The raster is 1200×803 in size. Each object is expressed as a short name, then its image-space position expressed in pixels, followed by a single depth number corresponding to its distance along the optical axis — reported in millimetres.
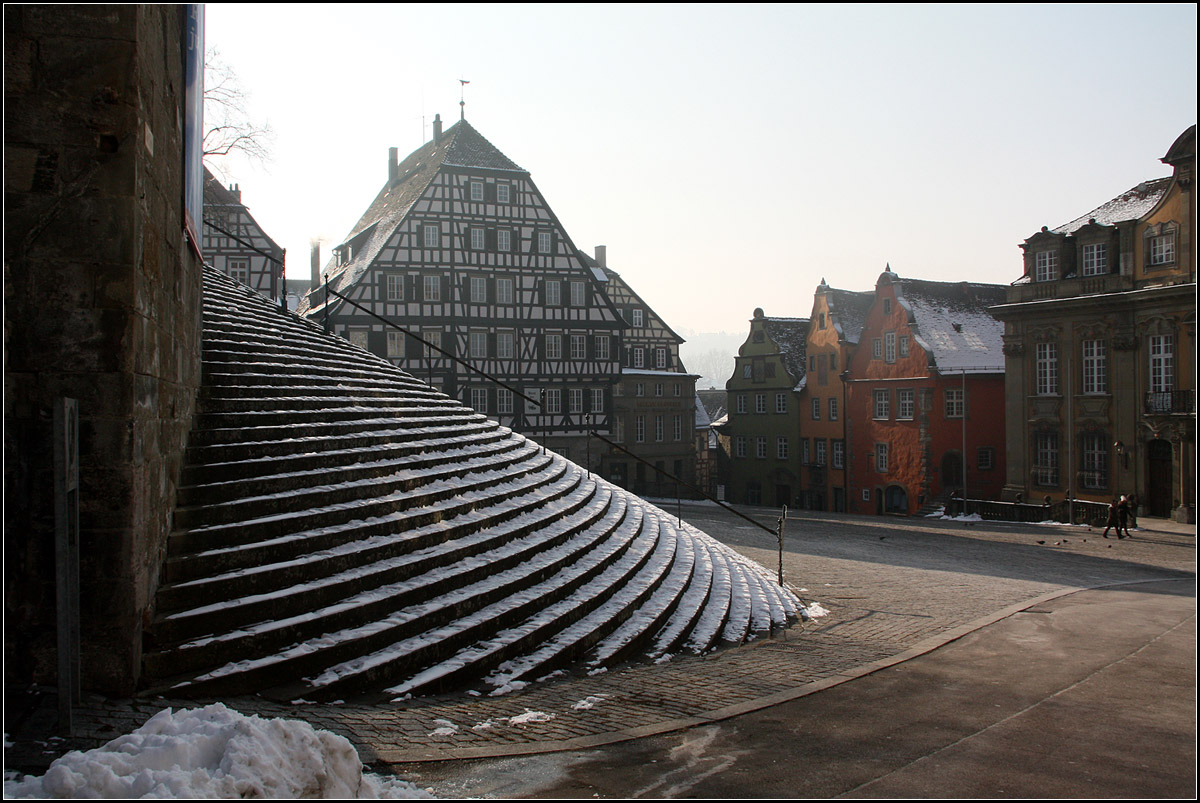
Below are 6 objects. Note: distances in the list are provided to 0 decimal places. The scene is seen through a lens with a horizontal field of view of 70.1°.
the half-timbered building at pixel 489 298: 34250
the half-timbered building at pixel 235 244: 32906
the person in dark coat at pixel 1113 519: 24531
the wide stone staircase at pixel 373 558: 6117
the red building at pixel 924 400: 37562
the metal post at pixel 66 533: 4488
